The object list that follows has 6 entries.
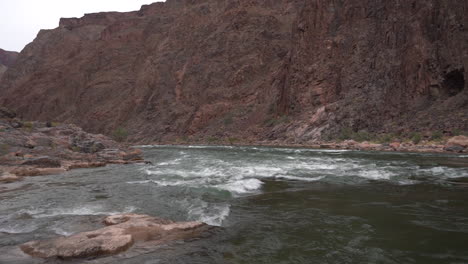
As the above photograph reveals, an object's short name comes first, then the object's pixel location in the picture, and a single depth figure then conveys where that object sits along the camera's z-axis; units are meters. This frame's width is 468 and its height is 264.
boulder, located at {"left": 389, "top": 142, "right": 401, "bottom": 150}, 29.29
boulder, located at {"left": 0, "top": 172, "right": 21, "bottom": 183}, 15.07
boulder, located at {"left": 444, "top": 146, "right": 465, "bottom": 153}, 24.67
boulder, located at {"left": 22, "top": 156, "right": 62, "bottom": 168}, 19.19
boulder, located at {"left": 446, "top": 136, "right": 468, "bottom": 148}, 26.05
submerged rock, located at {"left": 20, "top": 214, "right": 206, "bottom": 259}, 5.52
